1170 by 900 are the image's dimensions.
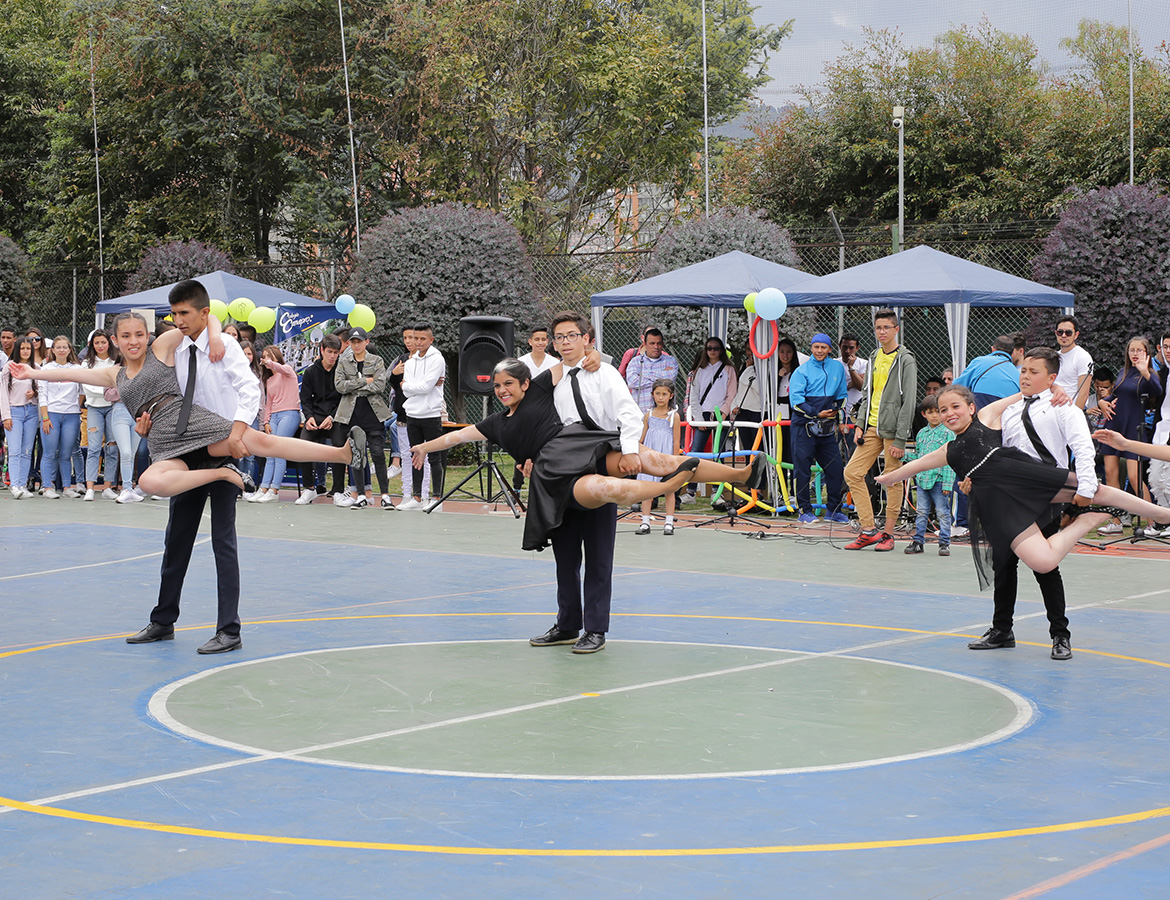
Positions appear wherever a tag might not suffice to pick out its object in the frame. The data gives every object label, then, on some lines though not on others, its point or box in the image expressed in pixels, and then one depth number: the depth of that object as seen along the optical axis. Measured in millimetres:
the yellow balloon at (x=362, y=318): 18047
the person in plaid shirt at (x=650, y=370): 14656
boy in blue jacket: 13602
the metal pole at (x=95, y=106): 24656
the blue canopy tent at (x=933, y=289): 13305
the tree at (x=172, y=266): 23386
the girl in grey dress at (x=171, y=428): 7617
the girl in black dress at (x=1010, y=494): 7582
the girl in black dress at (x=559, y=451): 7594
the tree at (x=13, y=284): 24000
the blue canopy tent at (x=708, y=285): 14812
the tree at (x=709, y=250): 18375
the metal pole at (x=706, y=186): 19625
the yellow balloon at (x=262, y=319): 17953
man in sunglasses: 11305
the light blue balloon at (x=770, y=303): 13727
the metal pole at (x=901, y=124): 23450
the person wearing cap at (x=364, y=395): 15805
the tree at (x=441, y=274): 20484
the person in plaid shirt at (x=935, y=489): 11945
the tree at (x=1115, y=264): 14961
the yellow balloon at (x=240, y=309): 18219
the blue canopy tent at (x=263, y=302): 18953
